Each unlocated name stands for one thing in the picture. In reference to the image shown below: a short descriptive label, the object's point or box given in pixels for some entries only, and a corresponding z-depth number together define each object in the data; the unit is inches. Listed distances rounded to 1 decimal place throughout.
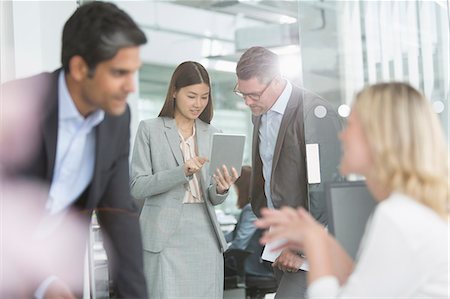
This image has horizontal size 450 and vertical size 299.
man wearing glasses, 143.6
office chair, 236.5
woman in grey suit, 159.0
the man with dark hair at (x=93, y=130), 81.7
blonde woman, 78.5
